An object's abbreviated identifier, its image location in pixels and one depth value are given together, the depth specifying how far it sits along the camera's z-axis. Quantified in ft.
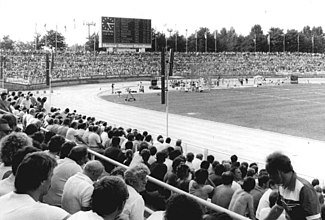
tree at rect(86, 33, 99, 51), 446.77
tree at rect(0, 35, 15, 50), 552.45
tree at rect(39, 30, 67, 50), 495.00
